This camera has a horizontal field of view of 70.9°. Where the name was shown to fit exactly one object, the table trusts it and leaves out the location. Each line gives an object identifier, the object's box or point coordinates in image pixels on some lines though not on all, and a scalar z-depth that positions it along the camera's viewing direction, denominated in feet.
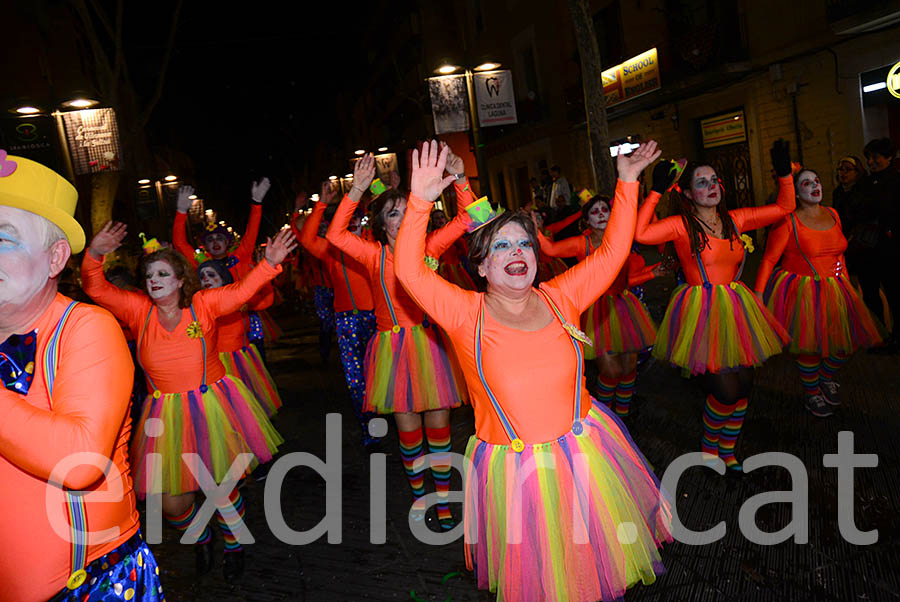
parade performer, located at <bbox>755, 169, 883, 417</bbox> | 17.02
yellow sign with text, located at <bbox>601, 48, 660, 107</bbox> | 62.49
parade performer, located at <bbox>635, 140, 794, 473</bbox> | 14.48
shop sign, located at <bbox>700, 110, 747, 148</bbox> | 57.11
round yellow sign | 40.37
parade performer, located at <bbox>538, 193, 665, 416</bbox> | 18.47
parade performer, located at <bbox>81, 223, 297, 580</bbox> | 12.94
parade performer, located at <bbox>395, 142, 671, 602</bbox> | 8.37
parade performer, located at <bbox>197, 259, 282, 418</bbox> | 18.13
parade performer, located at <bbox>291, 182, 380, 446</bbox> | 21.68
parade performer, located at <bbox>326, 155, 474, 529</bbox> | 14.38
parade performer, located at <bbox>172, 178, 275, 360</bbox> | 21.98
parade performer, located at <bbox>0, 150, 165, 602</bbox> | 5.69
